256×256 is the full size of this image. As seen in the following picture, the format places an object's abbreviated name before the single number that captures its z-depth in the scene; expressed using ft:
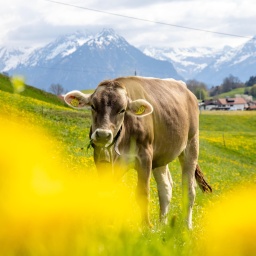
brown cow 49.94
